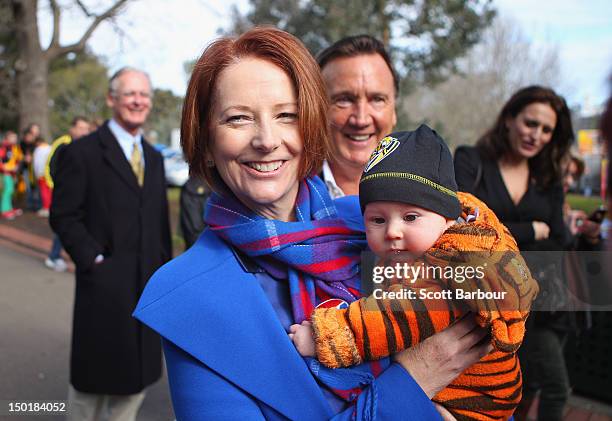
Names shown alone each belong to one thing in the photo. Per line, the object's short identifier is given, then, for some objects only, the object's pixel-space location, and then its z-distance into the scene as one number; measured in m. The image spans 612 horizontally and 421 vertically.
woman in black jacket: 3.33
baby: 1.43
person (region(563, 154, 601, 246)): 3.29
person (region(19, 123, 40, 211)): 15.12
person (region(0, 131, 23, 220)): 14.17
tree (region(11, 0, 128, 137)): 17.86
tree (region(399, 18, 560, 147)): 26.08
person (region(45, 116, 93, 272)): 9.28
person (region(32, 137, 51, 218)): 12.76
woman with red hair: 1.49
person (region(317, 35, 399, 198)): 2.59
